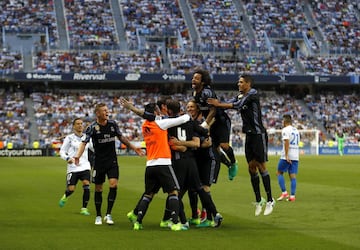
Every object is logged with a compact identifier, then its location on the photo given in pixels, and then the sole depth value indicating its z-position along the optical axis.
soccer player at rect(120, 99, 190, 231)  13.66
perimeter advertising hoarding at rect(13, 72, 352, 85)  73.06
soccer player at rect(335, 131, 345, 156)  67.79
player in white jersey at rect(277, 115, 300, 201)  22.03
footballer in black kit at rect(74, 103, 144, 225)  15.28
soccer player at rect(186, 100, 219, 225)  14.55
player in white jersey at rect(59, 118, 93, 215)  18.47
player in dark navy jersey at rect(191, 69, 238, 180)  14.61
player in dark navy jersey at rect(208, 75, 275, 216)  15.46
